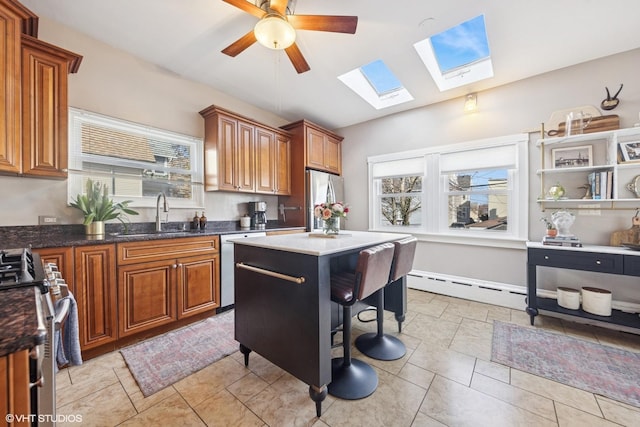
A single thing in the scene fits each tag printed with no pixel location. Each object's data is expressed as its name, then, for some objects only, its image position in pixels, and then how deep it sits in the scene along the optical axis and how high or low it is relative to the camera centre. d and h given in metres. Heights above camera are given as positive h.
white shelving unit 2.43 +0.45
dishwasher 2.82 -0.67
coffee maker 3.72 -0.01
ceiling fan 1.74 +1.37
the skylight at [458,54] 2.47 +1.75
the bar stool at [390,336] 1.96 -1.12
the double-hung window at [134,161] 2.41 +0.59
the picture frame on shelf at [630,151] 2.39 +0.58
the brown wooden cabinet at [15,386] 0.51 -0.36
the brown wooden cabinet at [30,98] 1.75 +0.88
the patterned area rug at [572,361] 1.69 -1.17
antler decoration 2.52 +1.11
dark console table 2.21 -0.51
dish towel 1.03 -0.55
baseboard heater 2.89 -0.99
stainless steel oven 0.60 -0.33
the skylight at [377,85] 3.15 +1.76
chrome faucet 2.73 +0.06
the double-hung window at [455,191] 3.12 +0.31
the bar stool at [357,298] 1.54 -0.54
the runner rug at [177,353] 1.79 -1.16
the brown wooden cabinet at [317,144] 3.97 +1.15
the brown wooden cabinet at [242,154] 3.19 +0.82
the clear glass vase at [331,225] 2.19 -0.11
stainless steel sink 2.41 -0.21
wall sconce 3.23 +1.43
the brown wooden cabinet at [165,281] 2.14 -0.64
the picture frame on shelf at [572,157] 2.67 +0.60
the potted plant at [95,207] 2.22 +0.06
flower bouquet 2.13 -0.01
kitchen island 1.45 -0.57
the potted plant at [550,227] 2.64 -0.17
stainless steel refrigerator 3.98 +0.40
